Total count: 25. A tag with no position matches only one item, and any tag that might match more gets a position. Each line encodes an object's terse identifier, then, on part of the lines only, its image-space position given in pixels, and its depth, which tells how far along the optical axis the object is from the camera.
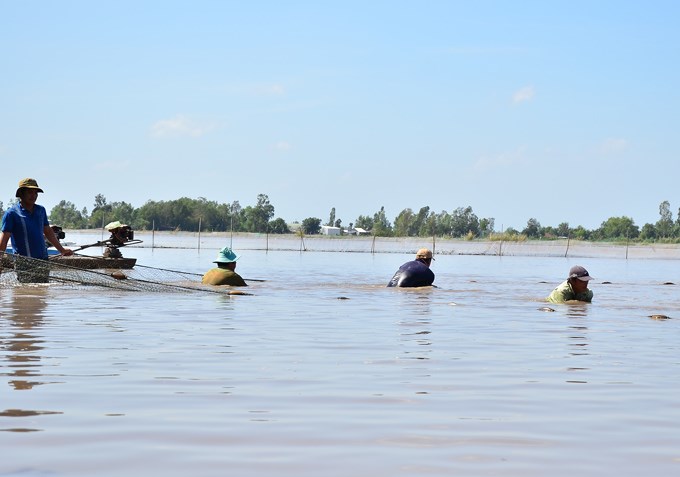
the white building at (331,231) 180.62
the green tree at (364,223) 196.25
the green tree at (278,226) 178.75
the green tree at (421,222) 169.10
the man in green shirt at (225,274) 16.69
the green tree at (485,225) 165.15
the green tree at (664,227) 140.75
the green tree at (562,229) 148.98
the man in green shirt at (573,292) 14.48
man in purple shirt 17.70
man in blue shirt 12.69
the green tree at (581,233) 137.62
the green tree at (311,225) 176.75
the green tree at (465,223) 168.75
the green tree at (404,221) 173.38
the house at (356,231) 179.36
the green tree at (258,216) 177.50
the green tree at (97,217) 189.55
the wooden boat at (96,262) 18.70
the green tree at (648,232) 142.38
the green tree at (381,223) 171.12
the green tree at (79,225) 196.75
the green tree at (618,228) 143.18
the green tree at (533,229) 144.29
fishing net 13.34
